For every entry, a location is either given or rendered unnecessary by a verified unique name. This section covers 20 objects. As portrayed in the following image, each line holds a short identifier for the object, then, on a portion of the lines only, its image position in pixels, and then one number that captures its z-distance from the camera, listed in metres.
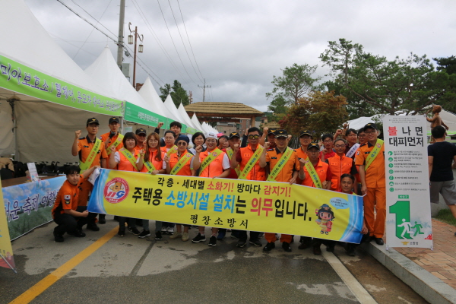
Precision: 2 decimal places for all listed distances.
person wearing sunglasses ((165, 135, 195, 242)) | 4.94
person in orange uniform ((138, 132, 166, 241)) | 5.01
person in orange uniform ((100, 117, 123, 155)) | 5.95
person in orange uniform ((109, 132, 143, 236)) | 5.06
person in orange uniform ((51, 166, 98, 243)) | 4.61
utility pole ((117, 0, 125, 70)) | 13.49
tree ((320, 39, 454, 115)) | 14.97
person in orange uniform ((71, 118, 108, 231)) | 5.25
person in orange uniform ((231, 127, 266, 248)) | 4.69
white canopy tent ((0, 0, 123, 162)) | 4.79
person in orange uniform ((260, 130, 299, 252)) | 4.50
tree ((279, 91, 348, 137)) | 20.16
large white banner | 4.25
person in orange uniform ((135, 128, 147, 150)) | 5.41
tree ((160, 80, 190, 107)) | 44.62
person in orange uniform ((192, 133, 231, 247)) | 4.88
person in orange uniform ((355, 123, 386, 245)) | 4.56
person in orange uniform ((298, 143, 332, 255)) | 4.54
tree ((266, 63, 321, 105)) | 35.34
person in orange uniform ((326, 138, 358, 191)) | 4.87
